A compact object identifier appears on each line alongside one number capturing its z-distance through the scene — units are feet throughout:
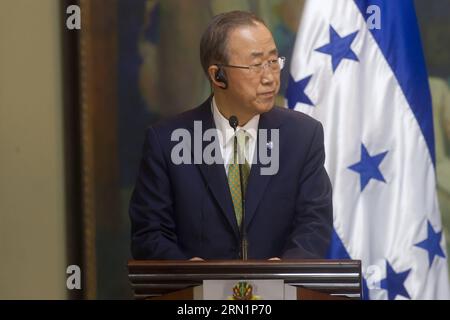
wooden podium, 28.30
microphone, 31.63
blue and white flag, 37.78
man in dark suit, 35.70
